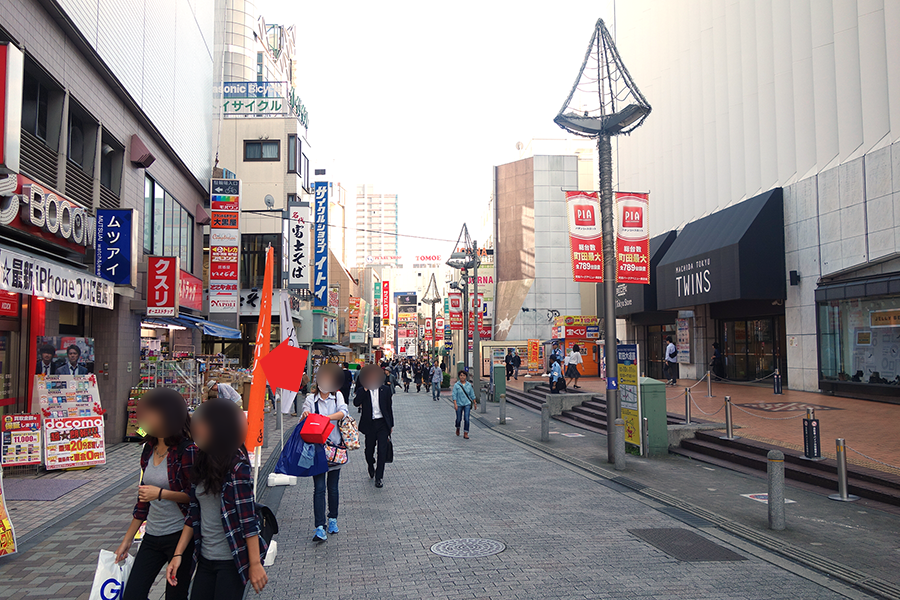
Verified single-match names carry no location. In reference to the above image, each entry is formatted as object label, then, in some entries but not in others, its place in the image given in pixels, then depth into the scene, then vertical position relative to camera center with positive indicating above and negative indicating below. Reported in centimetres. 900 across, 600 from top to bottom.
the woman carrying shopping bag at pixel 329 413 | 693 -90
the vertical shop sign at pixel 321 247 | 3428 +479
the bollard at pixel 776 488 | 740 -181
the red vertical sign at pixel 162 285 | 1520 +120
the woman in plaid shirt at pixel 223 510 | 338 -94
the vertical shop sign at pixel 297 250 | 2853 +379
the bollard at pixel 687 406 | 1362 -156
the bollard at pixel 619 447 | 1130 -201
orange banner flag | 675 -45
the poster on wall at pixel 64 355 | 1189 -38
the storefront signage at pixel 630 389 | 1264 -113
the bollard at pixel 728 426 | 1210 -179
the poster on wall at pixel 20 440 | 1032 -171
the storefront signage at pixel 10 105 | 844 +309
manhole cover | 649 -224
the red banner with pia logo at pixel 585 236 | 1223 +188
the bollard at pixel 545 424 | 1530 -219
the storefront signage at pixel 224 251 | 2064 +272
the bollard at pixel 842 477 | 875 -200
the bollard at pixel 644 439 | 1267 -211
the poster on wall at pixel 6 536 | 622 -197
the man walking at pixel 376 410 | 955 -116
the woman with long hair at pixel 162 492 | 377 -92
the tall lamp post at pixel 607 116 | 1226 +426
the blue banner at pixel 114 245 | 1272 +182
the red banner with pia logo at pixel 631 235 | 1239 +192
